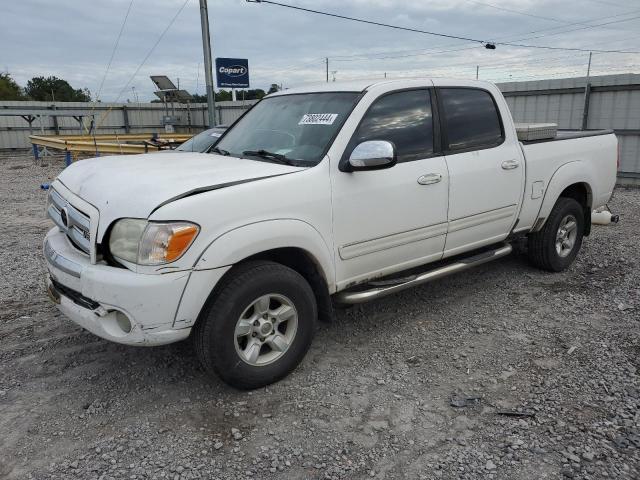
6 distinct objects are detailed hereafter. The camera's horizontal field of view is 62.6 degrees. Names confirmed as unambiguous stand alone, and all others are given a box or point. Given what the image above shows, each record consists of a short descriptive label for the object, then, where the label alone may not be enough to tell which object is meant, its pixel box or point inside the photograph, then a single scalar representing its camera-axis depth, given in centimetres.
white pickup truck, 291
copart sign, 1365
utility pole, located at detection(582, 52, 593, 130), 1188
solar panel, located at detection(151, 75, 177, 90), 1989
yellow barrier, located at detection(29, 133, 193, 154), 1421
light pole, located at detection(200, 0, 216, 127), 1162
